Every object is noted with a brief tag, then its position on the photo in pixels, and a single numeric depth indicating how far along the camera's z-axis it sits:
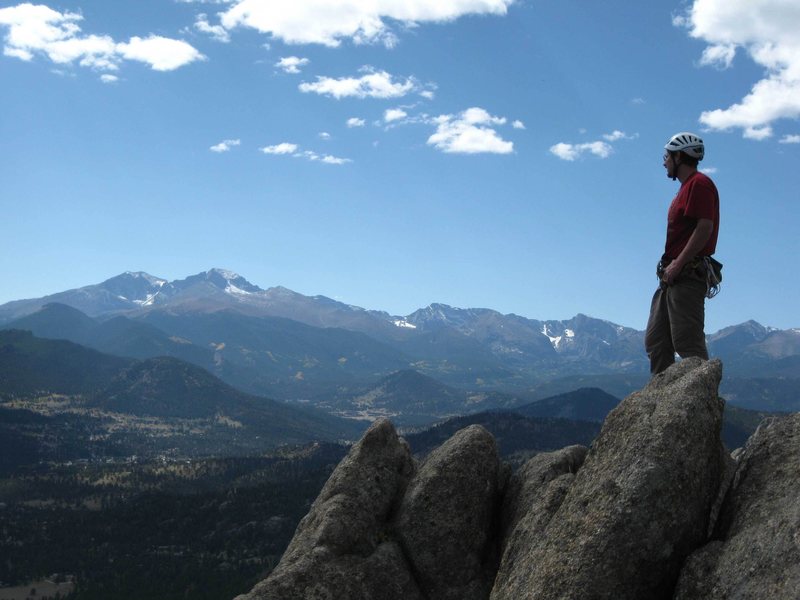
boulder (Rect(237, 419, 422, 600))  20.88
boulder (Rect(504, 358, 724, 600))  14.56
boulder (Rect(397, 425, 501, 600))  22.48
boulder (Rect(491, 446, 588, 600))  17.30
